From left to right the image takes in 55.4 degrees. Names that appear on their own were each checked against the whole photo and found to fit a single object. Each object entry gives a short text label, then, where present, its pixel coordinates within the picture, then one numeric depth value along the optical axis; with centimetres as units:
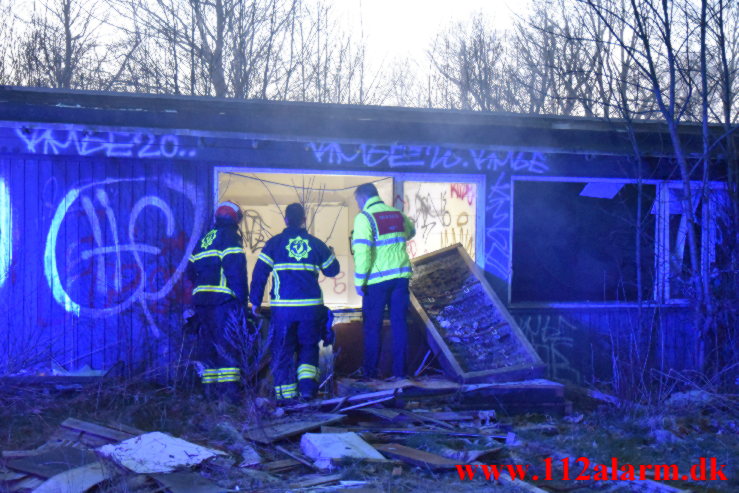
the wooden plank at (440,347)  680
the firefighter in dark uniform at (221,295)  671
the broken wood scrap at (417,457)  479
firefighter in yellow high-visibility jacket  696
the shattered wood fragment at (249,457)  488
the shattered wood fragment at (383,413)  593
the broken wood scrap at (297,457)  484
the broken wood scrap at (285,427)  535
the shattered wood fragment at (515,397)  646
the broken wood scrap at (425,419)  585
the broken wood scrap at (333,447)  480
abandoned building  709
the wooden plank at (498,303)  692
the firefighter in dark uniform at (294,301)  664
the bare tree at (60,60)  1916
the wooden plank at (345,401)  615
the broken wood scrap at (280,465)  483
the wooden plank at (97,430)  521
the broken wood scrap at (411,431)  555
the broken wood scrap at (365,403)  609
